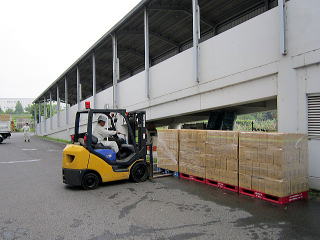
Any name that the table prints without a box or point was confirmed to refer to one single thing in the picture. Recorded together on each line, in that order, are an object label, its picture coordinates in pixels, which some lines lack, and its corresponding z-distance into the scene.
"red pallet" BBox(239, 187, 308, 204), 5.06
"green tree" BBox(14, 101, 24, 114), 146.59
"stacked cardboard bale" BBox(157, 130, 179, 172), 7.81
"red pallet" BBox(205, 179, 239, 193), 5.99
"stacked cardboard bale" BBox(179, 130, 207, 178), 6.81
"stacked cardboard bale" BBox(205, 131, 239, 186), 5.93
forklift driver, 6.71
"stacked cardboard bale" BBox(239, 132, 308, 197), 5.00
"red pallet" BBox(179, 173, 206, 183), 6.99
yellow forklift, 6.38
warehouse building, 5.78
